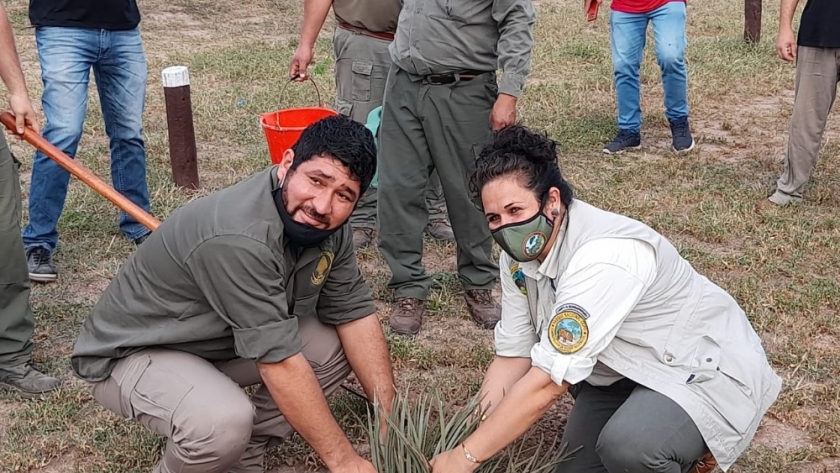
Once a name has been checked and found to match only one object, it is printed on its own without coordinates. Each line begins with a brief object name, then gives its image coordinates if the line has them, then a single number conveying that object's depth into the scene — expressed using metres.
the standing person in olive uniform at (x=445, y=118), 4.02
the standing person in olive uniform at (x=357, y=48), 4.87
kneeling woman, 2.57
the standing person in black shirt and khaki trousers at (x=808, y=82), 5.25
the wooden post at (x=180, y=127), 5.55
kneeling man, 2.70
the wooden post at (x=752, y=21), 9.37
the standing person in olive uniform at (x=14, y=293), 3.60
